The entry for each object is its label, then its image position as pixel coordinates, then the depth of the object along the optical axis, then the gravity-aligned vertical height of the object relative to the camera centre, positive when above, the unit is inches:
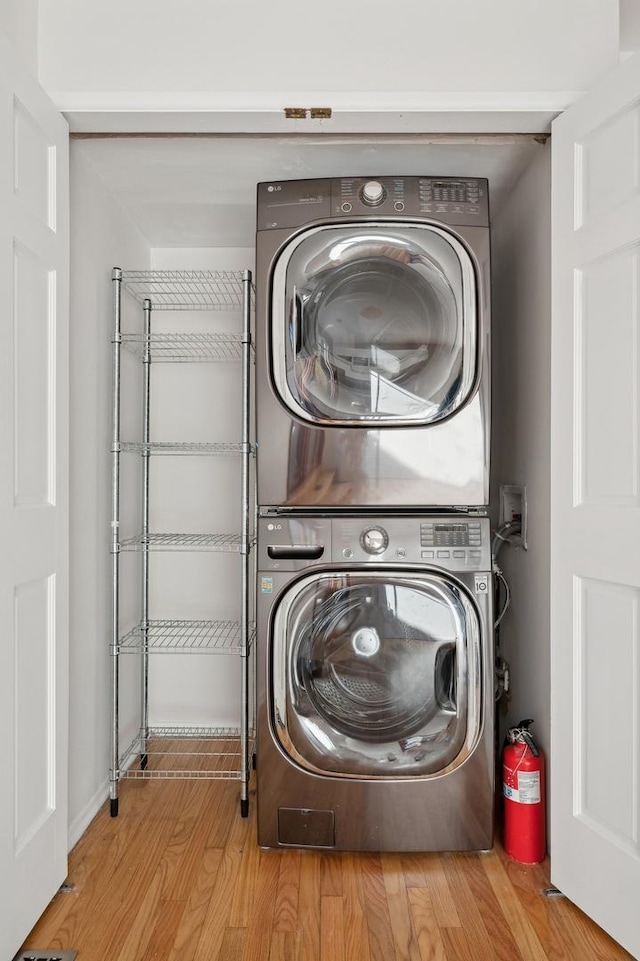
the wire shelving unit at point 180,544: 85.8 -10.0
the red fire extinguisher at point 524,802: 73.3 -35.7
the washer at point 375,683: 73.7 -23.1
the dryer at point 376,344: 74.5 +14.4
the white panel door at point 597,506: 59.8 -3.0
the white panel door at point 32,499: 56.4 -2.3
